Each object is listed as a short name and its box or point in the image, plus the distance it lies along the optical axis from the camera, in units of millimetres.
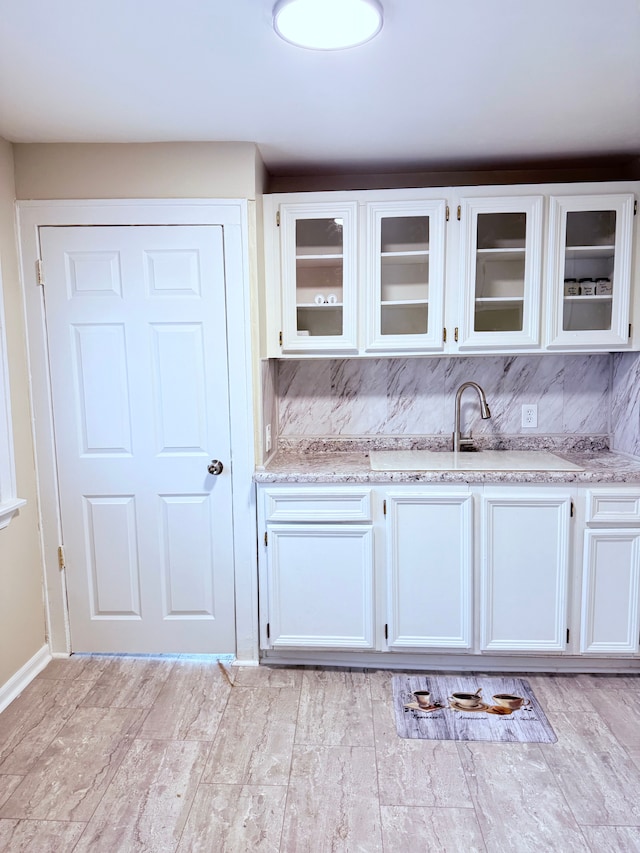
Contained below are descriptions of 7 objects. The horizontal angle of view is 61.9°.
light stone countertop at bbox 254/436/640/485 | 2264
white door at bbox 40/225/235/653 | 2318
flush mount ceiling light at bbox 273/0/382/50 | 1357
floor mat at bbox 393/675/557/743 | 2006
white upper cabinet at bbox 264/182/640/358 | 2402
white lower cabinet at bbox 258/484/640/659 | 2281
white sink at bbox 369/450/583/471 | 2346
